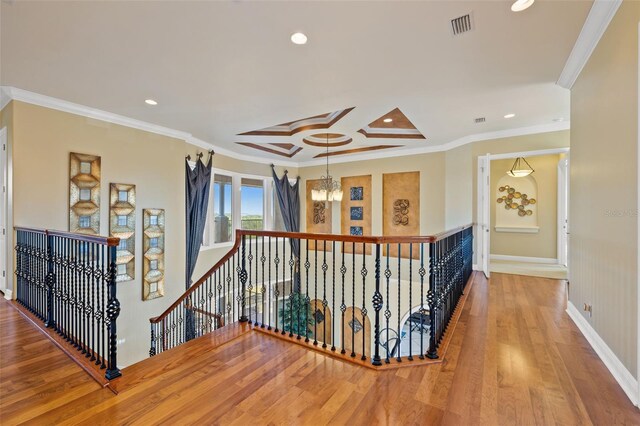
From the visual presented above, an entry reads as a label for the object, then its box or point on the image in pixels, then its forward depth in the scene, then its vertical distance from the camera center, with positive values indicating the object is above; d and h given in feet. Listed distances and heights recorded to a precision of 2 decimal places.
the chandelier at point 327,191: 18.47 +1.38
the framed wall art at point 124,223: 13.65 -0.62
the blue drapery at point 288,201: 24.54 +0.91
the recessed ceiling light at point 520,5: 6.42 +4.91
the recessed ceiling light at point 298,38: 7.57 +4.86
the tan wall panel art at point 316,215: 25.24 -0.37
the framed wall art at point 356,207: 23.24 +0.35
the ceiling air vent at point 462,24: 6.95 +4.90
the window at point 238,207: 20.29 +0.35
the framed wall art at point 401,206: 21.01 +0.40
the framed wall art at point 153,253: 14.74 -2.33
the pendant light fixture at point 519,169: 19.96 +3.11
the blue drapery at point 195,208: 17.15 +0.20
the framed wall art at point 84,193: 12.42 +0.83
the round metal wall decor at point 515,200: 21.29 +0.86
